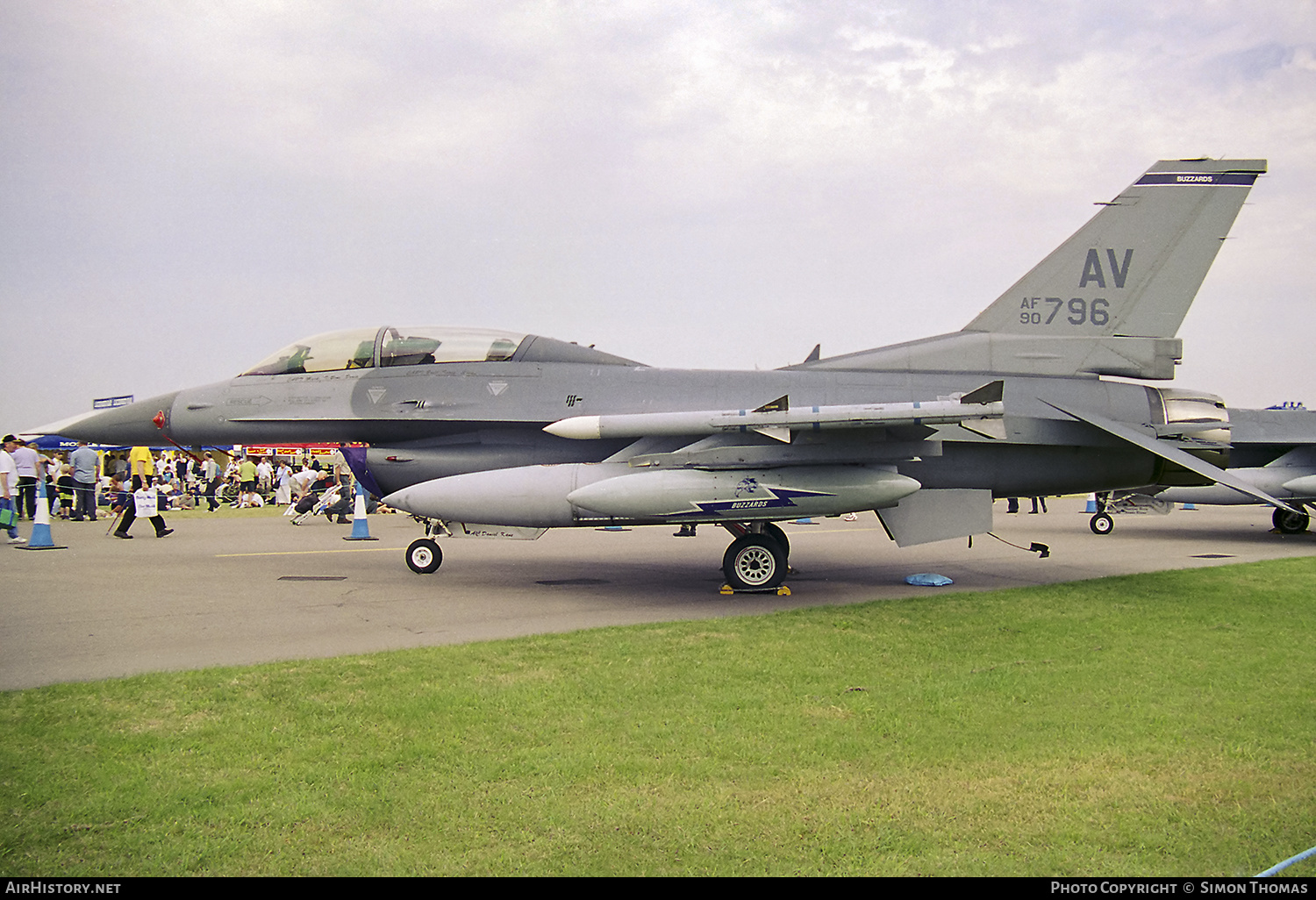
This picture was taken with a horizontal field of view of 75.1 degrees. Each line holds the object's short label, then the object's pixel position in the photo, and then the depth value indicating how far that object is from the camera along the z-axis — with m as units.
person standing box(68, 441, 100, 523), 20.11
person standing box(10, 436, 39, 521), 17.61
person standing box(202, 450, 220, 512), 25.31
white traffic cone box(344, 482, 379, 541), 16.66
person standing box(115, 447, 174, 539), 18.02
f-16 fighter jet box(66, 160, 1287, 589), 9.08
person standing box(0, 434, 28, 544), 14.35
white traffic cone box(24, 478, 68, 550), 13.46
